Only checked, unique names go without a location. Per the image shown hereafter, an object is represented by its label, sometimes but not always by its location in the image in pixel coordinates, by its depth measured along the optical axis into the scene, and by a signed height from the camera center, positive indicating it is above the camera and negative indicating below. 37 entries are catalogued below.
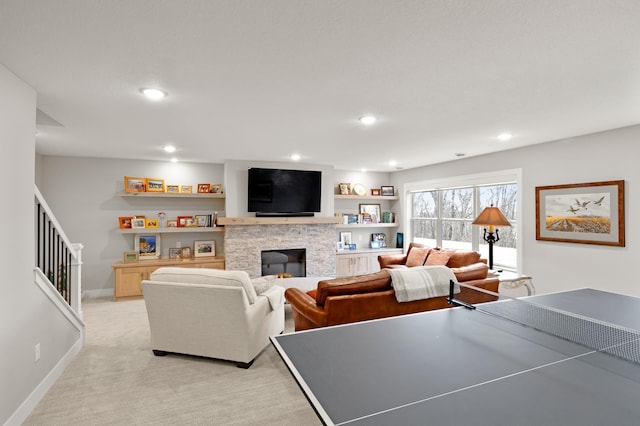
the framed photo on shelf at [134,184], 5.80 +0.53
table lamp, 4.43 -0.08
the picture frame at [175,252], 6.13 -0.70
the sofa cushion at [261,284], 3.49 -0.75
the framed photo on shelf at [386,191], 7.82 +0.54
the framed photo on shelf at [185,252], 6.19 -0.71
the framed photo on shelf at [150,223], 5.93 -0.16
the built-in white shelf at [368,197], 7.24 +0.37
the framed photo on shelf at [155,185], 5.98 +0.53
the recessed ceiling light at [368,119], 3.33 +0.97
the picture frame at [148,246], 5.94 -0.57
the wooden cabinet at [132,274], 5.39 -0.98
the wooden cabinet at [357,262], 7.04 -1.02
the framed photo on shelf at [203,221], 6.27 -0.13
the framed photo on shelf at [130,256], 5.76 -0.73
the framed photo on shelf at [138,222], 5.83 -0.14
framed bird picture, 3.76 +0.01
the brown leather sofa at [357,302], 2.95 -0.81
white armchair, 3.00 -0.92
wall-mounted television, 6.05 +0.42
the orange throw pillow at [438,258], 5.28 -0.71
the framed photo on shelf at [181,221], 6.18 -0.13
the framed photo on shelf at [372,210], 7.79 +0.10
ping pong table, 0.98 -0.59
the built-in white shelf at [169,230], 5.79 -0.29
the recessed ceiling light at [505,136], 4.04 +0.96
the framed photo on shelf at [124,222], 5.79 -0.14
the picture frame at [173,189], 6.14 +0.46
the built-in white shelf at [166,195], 5.79 +0.35
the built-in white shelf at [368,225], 7.34 -0.25
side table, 4.07 -0.86
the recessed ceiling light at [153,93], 2.60 +0.96
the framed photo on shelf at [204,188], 6.29 +0.49
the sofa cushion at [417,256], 5.86 -0.75
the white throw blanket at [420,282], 3.09 -0.64
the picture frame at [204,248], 6.28 -0.65
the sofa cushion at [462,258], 4.90 -0.66
